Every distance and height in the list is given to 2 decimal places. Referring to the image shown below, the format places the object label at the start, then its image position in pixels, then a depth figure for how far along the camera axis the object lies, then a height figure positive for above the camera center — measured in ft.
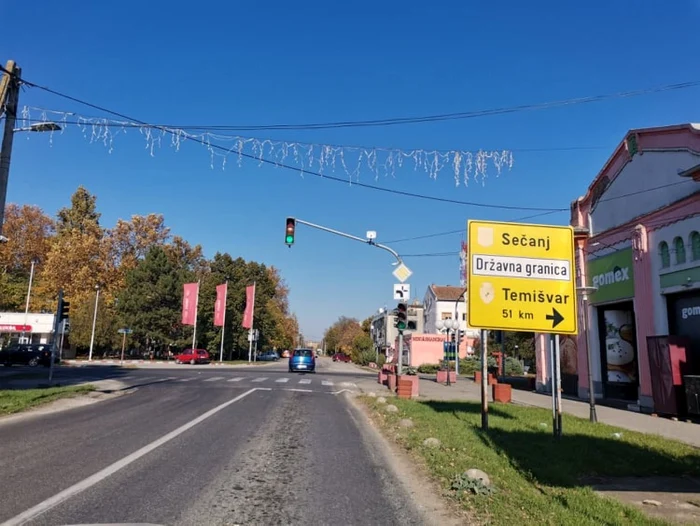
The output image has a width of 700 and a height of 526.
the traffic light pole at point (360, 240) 68.49 +14.33
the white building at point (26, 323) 156.25 +5.68
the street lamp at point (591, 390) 40.96 -2.80
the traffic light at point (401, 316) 62.44 +4.02
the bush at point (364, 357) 227.28 -3.43
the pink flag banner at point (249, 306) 185.64 +14.12
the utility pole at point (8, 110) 47.10 +20.75
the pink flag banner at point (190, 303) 163.22 +13.17
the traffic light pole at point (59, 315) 61.11 +3.20
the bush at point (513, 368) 161.68 -4.81
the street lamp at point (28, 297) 157.33 +16.11
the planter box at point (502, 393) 56.95 -4.38
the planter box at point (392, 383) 70.90 -4.45
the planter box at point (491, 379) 81.61 -4.15
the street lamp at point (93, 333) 164.02 +3.12
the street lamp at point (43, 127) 47.58 +19.33
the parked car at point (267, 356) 301.39 -5.36
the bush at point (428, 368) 171.94 -5.92
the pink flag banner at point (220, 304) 174.91 +13.79
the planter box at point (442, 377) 101.86 -5.13
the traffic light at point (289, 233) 67.05 +14.50
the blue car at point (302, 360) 128.98 -2.97
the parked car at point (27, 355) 117.08 -2.86
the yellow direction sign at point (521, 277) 32.96 +4.75
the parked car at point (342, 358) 327.49 -5.90
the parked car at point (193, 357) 172.86 -3.69
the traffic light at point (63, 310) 61.57 +3.90
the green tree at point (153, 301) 192.75 +16.31
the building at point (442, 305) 254.27 +22.29
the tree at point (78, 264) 183.93 +28.21
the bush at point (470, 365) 165.32 -4.37
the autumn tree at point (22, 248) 208.85 +38.83
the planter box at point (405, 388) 60.70 -4.33
